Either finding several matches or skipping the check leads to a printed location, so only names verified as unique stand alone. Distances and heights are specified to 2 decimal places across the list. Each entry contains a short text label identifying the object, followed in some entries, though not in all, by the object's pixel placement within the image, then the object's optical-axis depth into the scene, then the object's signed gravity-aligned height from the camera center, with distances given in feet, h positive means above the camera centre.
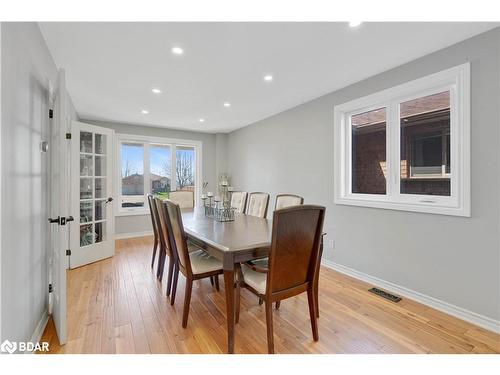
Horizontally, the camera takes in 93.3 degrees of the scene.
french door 11.19 -0.42
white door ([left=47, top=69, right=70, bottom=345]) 5.63 -0.46
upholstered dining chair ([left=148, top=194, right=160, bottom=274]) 10.16 -1.45
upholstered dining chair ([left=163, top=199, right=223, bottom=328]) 6.53 -2.30
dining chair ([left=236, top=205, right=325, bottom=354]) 5.13 -1.70
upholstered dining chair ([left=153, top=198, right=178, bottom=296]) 7.94 -1.87
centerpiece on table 9.21 -0.92
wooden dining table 5.33 -1.40
